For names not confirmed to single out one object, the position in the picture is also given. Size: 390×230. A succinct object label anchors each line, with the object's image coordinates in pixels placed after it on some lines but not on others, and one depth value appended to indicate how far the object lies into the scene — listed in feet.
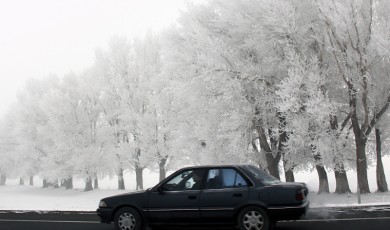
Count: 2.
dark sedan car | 27.50
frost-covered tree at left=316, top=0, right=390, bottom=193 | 56.54
